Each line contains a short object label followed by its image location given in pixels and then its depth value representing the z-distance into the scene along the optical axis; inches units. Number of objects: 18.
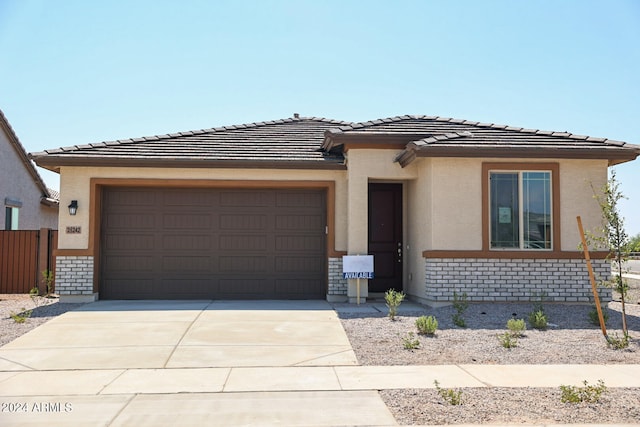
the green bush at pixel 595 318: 390.0
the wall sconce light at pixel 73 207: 494.3
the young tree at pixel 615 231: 342.3
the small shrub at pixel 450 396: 224.2
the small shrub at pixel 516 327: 350.6
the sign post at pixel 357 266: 467.5
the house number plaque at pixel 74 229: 497.7
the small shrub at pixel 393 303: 402.6
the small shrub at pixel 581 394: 226.7
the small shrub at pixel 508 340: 324.1
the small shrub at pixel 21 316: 396.2
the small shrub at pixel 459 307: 381.2
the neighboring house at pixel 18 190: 782.5
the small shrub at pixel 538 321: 374.3
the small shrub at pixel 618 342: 327.3
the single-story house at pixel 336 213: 450.3
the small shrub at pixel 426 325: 352.9
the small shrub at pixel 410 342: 320.8
